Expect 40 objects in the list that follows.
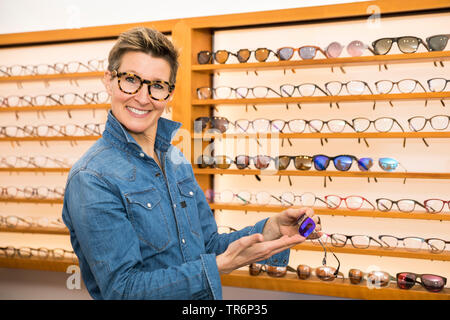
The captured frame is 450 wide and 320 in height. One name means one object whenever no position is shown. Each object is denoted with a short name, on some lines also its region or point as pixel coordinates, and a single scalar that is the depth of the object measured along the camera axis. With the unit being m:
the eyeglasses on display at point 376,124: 2.77
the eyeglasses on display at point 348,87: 2.84
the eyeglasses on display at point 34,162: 3.53
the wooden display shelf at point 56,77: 3.27
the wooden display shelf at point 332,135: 2.58
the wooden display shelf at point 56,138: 3.31
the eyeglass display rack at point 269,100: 2.59
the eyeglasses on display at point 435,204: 2.67
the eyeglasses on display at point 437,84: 2.67
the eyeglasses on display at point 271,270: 2.81
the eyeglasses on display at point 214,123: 3.03
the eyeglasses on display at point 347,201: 2.81
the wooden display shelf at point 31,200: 3.38
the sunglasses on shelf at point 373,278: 2.63
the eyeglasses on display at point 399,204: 2.72
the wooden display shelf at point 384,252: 2.58
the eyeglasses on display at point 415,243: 2.68
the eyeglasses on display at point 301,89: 2.96
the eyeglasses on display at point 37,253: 3.39
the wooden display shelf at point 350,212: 2.59
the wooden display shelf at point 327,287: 2.53
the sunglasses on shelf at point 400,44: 2.64
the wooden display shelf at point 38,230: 3.34
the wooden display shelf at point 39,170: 3.37
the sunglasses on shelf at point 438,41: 2.61
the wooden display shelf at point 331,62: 2.61
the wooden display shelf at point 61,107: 3.28
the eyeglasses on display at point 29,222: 3.50
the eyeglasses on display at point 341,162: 2.74
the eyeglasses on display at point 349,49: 2.79
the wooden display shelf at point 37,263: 3.23
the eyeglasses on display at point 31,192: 3.52
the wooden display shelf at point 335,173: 2.57
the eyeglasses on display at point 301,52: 2.84
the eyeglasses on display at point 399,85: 2.73
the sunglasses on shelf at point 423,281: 2.54
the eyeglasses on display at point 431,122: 2.70
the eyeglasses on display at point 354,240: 2.77
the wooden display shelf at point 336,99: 2.60
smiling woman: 1.06
